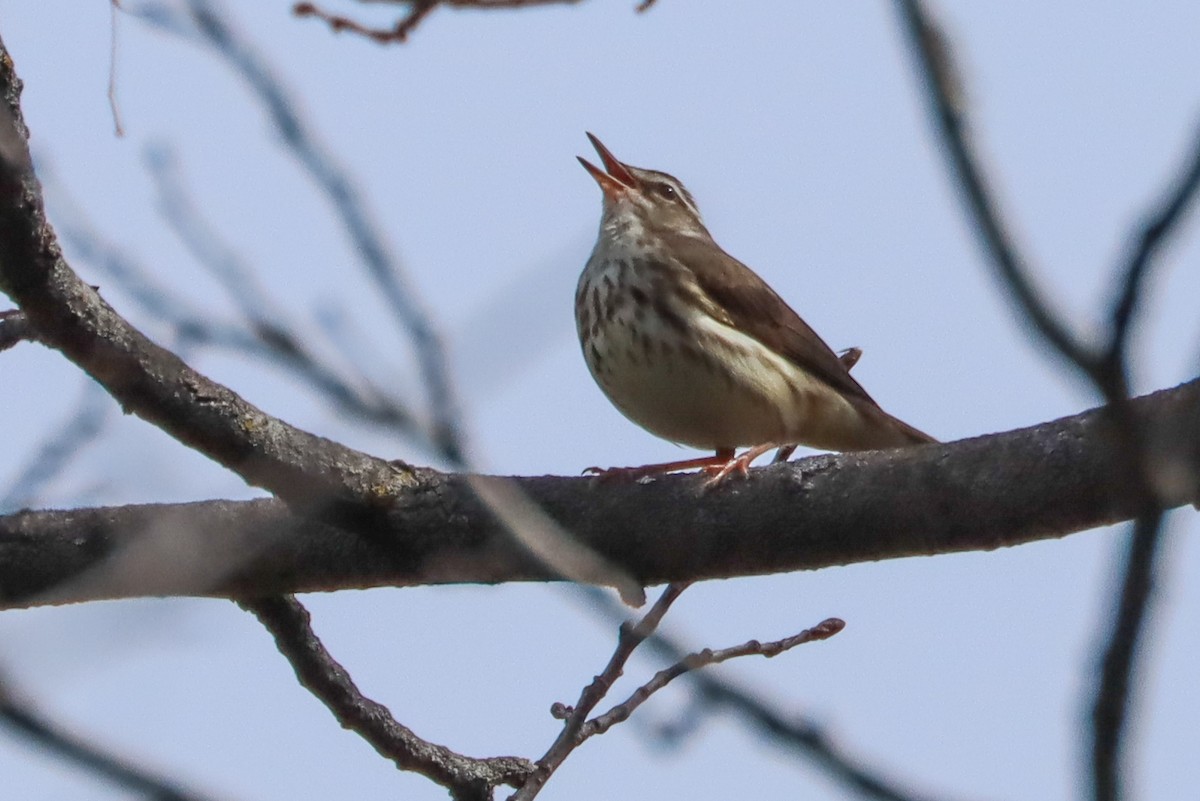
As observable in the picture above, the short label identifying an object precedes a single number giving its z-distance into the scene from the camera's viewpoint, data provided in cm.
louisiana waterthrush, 1362
